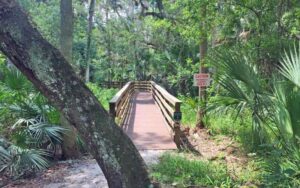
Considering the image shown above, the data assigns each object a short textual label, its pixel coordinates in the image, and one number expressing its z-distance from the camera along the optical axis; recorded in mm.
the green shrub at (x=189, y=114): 9461
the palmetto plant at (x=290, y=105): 3670
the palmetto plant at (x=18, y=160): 5742
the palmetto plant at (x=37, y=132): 6262
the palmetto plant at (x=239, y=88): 4336
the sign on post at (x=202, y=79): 8289
